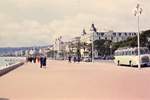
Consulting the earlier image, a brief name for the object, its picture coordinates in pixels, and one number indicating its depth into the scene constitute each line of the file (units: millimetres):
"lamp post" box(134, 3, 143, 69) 44178
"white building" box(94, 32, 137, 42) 192500
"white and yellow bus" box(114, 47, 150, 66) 50972
